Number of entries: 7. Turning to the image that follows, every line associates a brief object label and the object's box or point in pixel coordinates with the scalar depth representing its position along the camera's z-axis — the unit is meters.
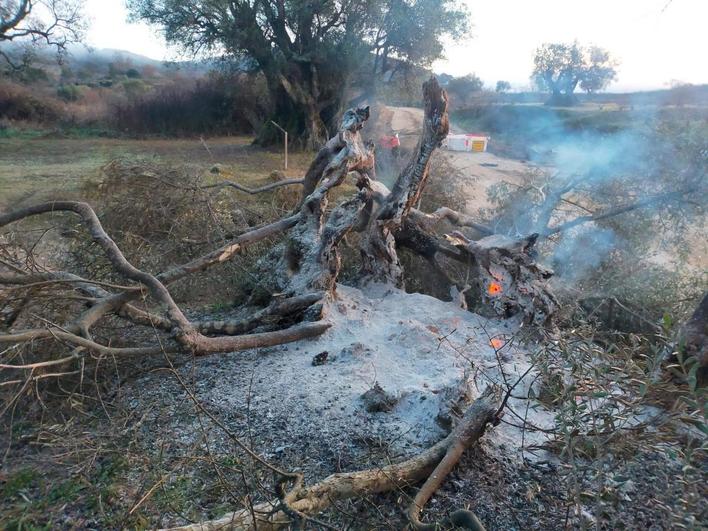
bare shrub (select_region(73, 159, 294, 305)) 5.22
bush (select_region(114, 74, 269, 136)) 21.48
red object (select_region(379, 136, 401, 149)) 13.55
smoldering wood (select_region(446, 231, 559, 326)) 4.47
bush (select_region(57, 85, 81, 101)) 24.35
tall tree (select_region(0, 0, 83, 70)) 16.19
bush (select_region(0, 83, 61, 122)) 20.84
